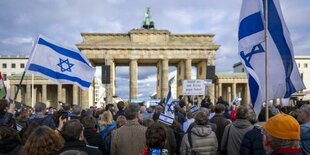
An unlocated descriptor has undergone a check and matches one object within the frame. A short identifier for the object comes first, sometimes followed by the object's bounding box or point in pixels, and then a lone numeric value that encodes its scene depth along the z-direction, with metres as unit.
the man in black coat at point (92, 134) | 6.50
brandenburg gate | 58.75
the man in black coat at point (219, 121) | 8.46
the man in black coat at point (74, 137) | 4.69
